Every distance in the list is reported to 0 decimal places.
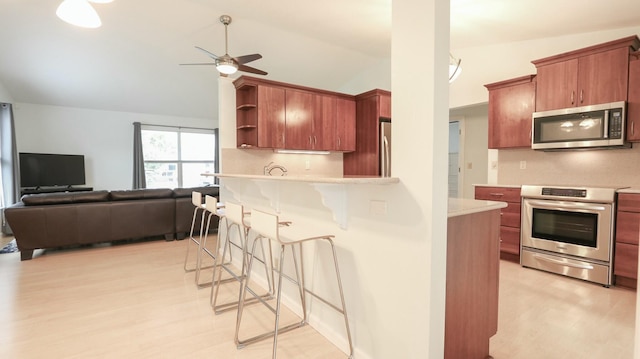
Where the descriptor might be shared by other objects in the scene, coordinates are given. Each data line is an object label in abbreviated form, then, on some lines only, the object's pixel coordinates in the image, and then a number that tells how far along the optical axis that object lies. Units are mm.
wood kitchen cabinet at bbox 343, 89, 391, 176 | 4832
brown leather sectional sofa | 3693
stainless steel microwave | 2936
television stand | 5895
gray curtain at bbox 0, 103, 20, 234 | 5199
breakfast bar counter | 1498
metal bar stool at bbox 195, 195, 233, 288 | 2699
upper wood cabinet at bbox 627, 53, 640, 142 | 2848
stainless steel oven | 2854
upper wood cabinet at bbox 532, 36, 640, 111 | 2924
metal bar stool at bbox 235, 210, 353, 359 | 1740
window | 7484
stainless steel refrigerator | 4832
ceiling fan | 3654
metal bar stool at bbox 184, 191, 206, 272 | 3205
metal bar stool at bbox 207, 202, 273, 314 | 2173
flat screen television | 5871
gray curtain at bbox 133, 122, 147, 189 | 7090
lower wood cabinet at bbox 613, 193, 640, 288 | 2707
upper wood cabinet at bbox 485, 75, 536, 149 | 3619
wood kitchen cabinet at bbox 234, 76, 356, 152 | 3990
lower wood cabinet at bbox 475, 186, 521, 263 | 3531
